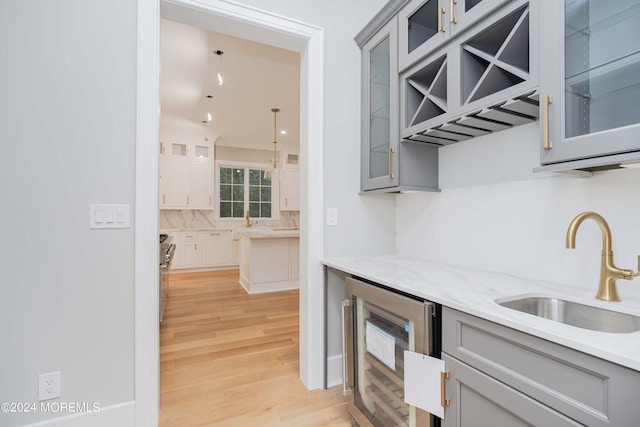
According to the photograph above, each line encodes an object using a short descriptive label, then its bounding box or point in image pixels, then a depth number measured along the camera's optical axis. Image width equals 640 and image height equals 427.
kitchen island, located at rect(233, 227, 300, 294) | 4.42
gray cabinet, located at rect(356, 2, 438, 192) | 1.86
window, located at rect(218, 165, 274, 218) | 7.16
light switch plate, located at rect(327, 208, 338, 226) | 2.09
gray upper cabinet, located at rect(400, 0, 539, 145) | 1.21
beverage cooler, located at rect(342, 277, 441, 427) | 1.15
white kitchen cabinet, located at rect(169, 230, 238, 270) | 6.04
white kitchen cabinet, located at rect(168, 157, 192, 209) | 6.16
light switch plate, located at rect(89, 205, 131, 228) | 1.52
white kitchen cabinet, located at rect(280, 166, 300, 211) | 7.29
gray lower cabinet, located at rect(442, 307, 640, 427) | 0.67
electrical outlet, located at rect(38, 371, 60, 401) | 1.43
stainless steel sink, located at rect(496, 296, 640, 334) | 1.00
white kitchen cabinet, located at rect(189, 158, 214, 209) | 6.38
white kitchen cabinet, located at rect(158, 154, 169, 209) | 6.05
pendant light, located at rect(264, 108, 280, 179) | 5.09
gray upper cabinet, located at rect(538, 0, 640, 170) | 0.95
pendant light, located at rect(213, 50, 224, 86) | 3.25
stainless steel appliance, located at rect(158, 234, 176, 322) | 3.11
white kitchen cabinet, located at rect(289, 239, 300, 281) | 4.64
